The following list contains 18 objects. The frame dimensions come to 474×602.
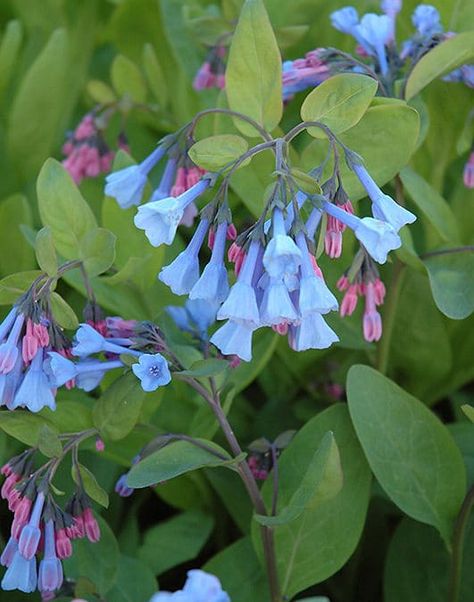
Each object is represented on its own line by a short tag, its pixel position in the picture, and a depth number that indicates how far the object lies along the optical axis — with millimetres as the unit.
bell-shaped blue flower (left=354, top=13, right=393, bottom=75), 552
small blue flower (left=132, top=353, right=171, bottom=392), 476
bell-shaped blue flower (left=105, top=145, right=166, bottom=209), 538
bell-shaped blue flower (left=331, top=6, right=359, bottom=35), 570
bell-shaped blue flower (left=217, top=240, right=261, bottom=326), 455
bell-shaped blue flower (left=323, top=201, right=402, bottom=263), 456
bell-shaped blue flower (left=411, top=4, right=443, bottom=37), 564
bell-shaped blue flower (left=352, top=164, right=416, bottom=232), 471
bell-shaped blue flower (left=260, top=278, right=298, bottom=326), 451
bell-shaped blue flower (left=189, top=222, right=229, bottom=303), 470
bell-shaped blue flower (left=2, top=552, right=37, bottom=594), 494
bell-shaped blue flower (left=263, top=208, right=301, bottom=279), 443
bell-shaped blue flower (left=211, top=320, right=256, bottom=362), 465
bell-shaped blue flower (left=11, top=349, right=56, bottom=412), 483
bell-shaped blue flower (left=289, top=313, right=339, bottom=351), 466
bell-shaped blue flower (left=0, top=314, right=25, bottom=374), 480
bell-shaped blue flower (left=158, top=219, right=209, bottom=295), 479
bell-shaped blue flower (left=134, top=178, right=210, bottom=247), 461
